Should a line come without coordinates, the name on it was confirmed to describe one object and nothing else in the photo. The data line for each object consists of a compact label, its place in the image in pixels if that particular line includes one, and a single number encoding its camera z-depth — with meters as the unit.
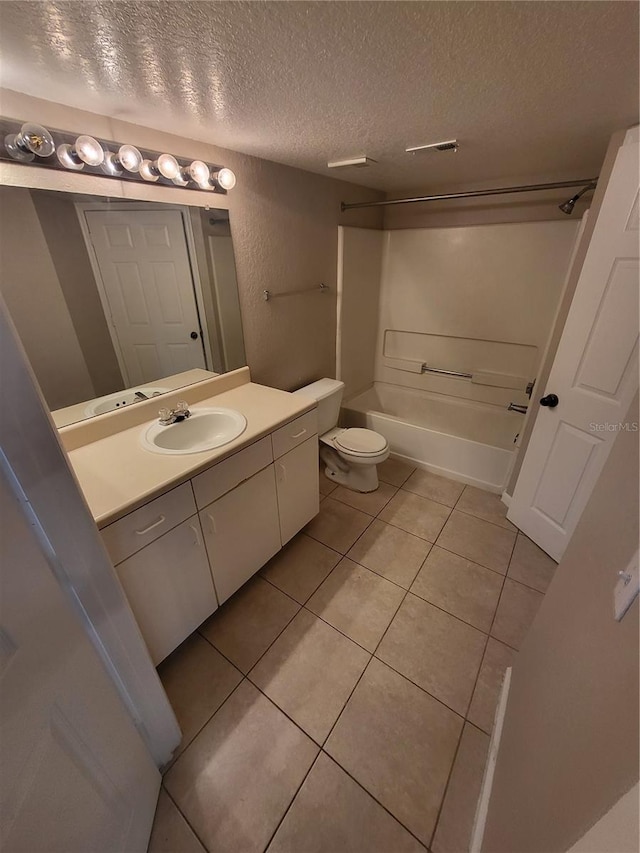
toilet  2.24
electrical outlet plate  0.52
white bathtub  2.37
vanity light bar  1.03
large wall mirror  1.15
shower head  1.74
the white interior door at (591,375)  1.36
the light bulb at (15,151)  1.02
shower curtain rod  1.62
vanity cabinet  1.12
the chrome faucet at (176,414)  1.52
